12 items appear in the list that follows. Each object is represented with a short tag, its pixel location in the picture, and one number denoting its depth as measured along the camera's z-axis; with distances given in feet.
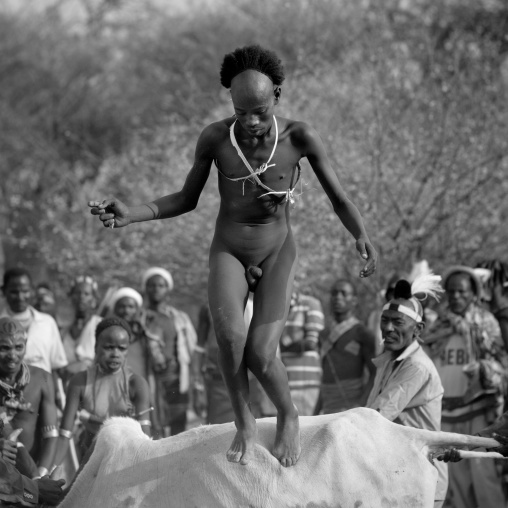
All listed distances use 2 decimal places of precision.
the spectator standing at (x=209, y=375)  68.56
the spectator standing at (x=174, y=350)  71.23
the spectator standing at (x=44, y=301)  74.80
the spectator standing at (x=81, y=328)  66.65
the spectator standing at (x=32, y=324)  60.55
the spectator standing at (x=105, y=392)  48.98
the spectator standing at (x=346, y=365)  62.36
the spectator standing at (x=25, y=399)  46.74
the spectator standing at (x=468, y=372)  55.12
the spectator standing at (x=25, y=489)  36.86
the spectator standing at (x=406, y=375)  45.02
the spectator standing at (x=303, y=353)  68.94
